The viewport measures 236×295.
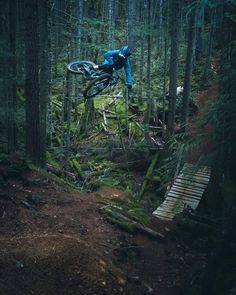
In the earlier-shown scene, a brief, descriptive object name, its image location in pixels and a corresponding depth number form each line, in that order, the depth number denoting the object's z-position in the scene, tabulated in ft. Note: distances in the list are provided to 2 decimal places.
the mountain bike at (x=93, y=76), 38.63
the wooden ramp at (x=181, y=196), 39.90
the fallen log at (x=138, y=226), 33.24
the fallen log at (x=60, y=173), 49.16
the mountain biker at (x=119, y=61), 36.37
